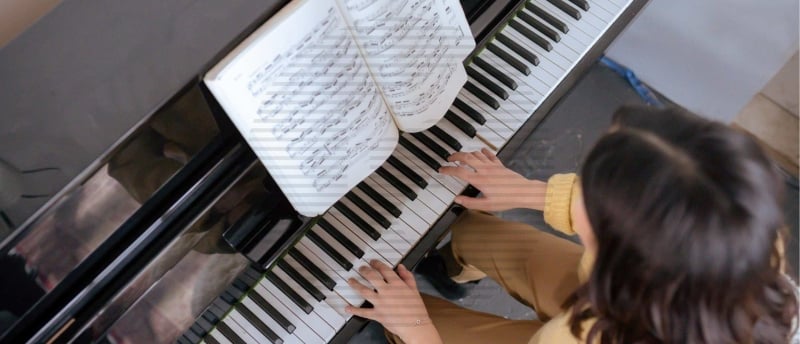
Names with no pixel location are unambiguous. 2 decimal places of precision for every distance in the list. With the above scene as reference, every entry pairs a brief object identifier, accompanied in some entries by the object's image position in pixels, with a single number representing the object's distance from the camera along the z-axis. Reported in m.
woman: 0.76
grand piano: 0.83
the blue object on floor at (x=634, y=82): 2.00
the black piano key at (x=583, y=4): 1.39
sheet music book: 0.84
